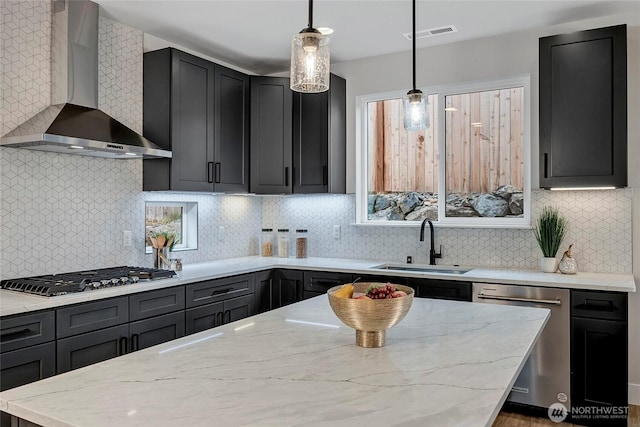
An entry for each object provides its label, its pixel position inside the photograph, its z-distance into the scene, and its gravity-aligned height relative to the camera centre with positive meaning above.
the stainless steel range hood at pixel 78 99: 2.89 +0.72
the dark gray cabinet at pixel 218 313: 3.41 -0.74
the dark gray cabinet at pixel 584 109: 3.21 +0.71
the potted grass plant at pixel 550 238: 3.55 -0.18
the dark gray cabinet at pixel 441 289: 3.44 -0.54
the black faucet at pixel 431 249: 4.10 -0.30
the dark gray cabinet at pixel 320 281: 3.92 -0.55
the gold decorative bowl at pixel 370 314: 1.58 -0.33
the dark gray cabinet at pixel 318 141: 4.37 +0.65
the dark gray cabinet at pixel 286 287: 4.11 -0.63
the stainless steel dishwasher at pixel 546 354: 3.14 -0.91
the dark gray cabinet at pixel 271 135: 4.37 +0.69
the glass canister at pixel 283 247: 4.79 -0.33
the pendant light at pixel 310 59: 1.57 +0.50
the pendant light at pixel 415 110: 2.26 +0.48
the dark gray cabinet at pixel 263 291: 4.04 -0.65
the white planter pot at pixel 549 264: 3.55 -0.37
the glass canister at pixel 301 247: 4.65 -0.32
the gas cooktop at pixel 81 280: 2.68 -0.40
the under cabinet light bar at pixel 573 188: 3.37 +0.18
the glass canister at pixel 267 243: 4.88 -0.30
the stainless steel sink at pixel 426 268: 3.93 -0.46
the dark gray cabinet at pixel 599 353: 3.00 -0.86
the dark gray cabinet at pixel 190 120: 3.65 +0.72
